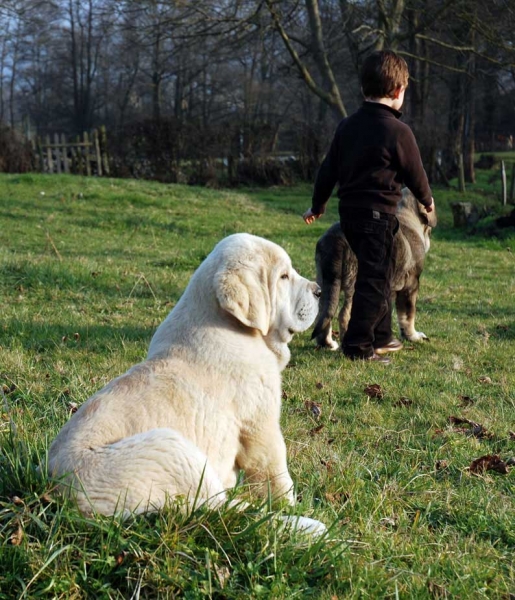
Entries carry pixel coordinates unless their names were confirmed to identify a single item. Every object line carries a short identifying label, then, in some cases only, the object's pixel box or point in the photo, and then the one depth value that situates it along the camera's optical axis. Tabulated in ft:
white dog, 8.76
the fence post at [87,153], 96.94
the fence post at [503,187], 77.21
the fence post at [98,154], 96.48
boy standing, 20.67
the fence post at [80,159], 97.19
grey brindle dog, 22.77
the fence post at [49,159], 96.68
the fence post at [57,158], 97.09
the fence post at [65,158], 97.34
